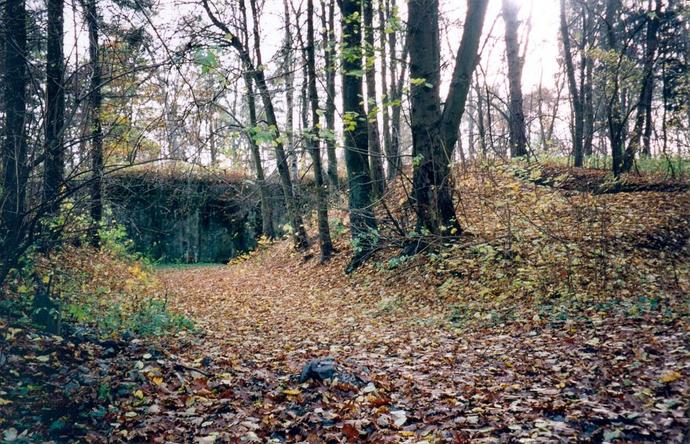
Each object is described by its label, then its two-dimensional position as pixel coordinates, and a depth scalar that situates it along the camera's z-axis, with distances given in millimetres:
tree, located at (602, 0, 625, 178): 10662
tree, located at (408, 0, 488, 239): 8766
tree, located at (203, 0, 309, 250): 13077
